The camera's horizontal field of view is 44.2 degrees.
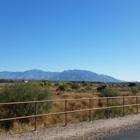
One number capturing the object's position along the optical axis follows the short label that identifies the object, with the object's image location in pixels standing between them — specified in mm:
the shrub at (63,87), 33740
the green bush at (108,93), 21165
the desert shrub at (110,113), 11661
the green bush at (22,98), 10307
